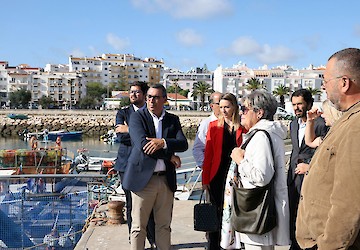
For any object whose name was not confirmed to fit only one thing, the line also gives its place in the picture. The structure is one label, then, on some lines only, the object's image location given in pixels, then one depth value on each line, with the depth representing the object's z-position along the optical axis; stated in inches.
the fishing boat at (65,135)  1812.3
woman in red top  161.9
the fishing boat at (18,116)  2440.6
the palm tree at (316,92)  2649.6
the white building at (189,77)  5054.1
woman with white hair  117.1
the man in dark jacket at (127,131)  176.7
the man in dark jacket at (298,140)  157.3
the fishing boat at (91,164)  804.6
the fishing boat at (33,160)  553.3
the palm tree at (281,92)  2832.2
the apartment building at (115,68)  4677.7
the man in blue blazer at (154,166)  152.3
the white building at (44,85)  3959.2
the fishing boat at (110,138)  1674.5
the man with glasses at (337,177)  70.5
